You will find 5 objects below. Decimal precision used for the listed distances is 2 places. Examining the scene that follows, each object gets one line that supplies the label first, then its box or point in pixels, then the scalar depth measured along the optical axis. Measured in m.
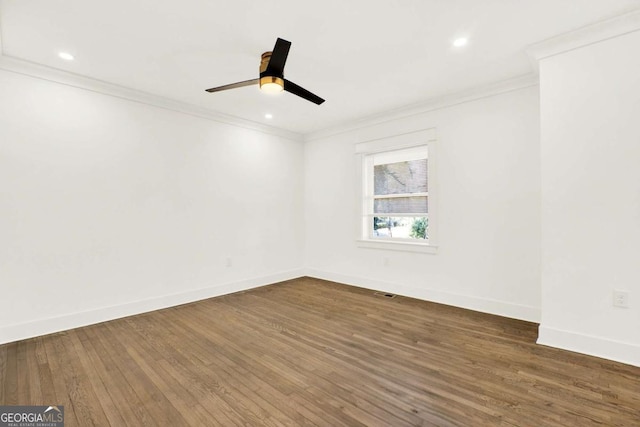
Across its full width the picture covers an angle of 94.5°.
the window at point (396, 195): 4.19
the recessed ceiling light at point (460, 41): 2.57
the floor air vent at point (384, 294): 4.20
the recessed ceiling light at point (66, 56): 2.75
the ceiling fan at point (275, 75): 2.16
